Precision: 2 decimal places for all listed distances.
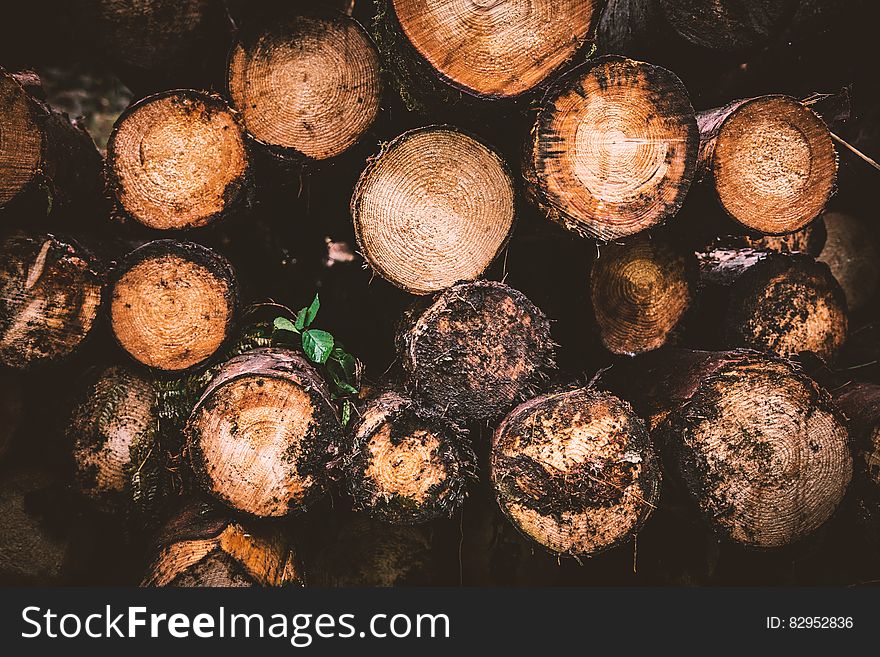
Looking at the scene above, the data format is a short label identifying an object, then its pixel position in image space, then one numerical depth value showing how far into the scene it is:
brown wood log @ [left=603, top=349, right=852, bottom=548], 1.60
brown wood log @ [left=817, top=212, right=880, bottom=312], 2.79
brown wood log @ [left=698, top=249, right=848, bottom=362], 2.06
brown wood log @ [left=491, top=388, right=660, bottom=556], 1.54
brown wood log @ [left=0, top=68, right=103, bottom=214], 1.68
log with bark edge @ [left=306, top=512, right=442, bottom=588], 2.27
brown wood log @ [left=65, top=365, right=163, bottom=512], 1.88
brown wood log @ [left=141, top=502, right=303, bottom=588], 1.68
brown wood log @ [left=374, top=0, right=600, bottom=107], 1.49
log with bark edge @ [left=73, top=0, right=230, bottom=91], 1.77
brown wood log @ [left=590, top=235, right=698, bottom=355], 2.01
